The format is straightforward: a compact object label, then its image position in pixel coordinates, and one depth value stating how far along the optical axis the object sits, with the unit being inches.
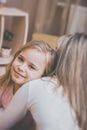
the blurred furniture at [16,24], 68.2
